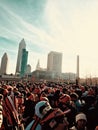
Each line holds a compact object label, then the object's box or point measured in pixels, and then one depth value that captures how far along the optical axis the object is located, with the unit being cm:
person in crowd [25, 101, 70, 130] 114
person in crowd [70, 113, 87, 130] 204
